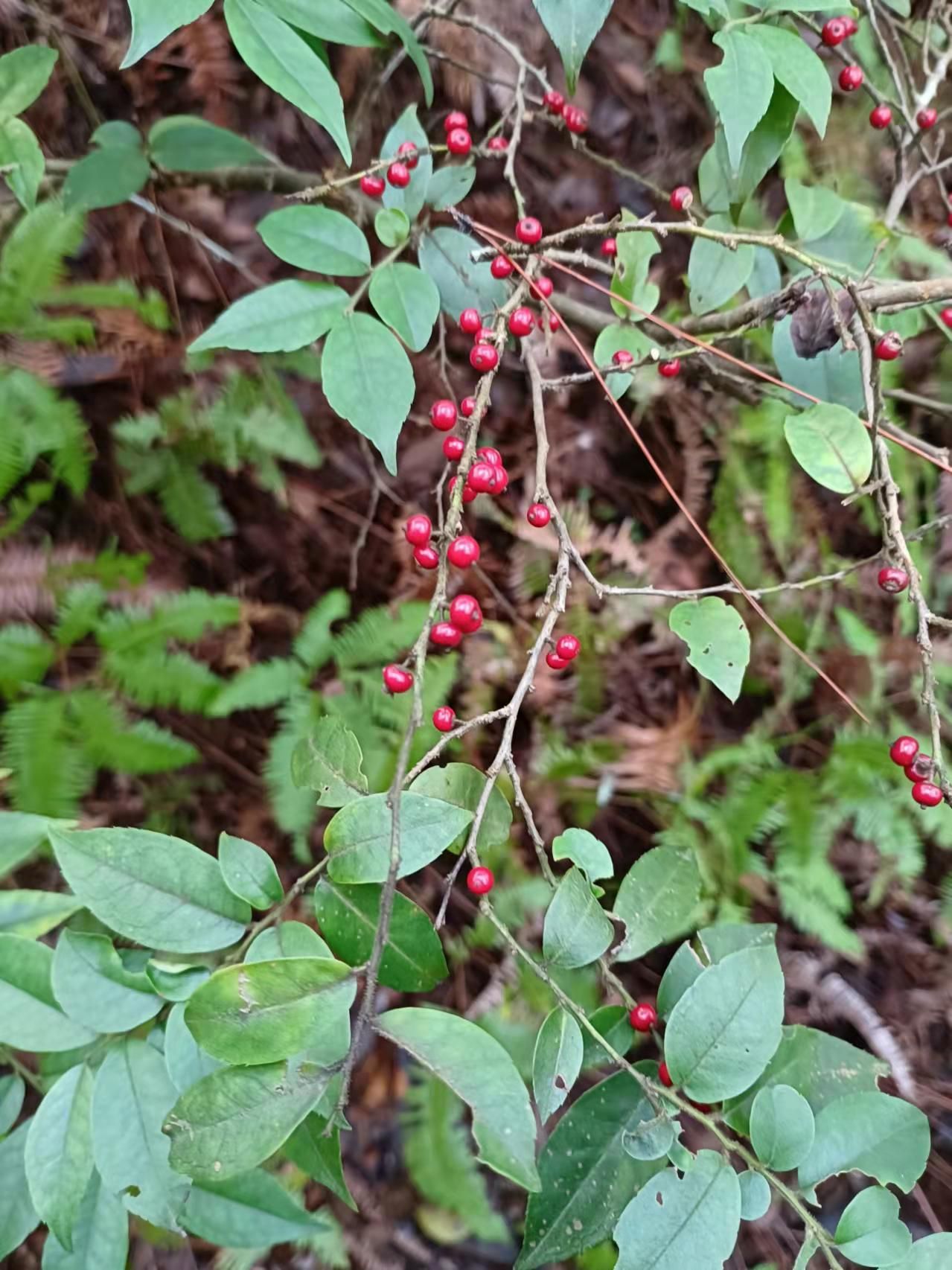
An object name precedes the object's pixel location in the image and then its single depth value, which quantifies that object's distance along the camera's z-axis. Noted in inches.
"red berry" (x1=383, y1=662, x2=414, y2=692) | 10.7
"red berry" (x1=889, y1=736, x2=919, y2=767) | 10.9
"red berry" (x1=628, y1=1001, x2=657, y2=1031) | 10.6
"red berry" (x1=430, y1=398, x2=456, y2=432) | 11.4
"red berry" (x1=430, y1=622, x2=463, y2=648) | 10.5
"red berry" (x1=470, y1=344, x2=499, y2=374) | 10.4
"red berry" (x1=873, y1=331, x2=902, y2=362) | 10.5
